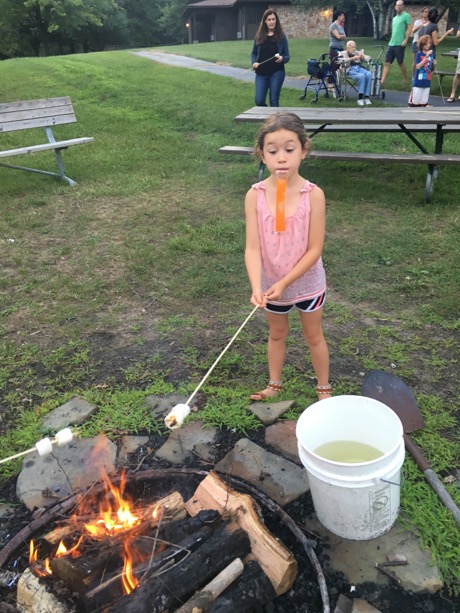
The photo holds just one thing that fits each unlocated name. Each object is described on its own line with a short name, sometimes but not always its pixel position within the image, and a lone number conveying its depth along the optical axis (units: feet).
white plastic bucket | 6.06
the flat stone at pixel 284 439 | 8.23
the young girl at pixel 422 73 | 30.09
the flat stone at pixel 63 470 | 7.72
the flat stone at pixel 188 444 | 8.30
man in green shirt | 39.93
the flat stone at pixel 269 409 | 9.02
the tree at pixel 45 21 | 112.93
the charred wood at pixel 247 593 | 5.42
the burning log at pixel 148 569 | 5.39
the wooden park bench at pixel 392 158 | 18.31
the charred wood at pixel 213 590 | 5.29
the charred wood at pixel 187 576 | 5.30
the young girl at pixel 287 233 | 7.56
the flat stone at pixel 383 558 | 6.28
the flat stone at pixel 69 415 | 9.27
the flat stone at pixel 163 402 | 9.39
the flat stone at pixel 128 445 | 8.36
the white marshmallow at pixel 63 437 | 5.82
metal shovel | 7.94
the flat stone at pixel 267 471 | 7.48
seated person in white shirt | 36.27
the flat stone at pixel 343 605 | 5.98
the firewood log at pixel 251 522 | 5.86
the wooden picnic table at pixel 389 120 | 18.06
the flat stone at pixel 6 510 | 7.53
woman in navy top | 26.32
